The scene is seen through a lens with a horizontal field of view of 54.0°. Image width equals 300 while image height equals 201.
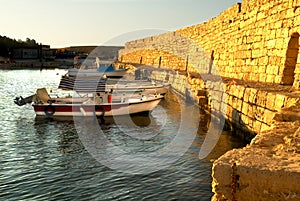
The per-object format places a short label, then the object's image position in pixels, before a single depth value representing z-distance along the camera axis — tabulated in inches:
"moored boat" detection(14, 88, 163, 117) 606.2
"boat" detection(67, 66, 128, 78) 1172.6
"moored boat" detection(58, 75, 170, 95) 609.3
